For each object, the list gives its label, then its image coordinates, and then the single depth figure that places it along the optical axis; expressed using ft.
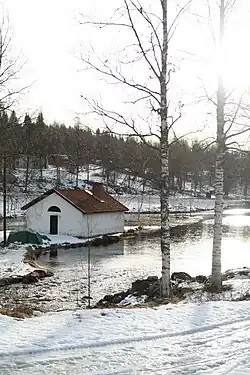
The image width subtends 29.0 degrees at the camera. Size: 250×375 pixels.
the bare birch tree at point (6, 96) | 54.19
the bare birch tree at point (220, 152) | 40.32
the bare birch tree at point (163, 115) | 35.68
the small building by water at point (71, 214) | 116.78
